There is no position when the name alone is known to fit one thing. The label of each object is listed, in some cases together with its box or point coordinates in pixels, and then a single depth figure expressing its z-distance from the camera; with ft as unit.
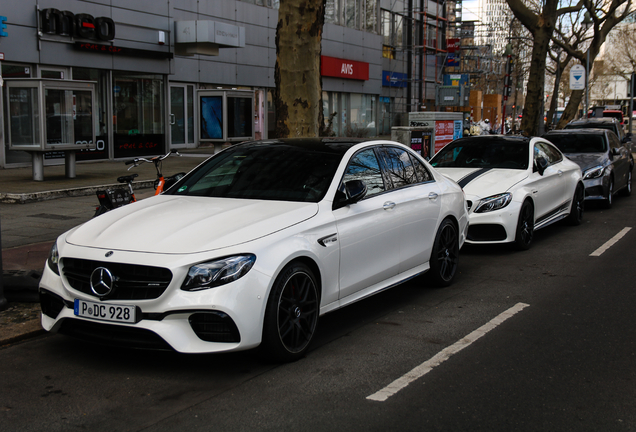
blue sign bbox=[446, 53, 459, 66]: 169.48
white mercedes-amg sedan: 14.25
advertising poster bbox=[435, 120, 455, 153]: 60.59
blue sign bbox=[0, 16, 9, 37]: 57.36
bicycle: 24.72
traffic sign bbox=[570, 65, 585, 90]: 103.14
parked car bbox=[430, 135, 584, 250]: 29.17
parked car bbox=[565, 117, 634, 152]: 67.97
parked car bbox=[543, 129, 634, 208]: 42.86
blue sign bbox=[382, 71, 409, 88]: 143.64
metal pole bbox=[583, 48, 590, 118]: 105.99
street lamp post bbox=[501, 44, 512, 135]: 86.68
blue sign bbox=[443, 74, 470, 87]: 164.14
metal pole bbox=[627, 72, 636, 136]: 101.61
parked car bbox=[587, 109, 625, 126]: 202.08
